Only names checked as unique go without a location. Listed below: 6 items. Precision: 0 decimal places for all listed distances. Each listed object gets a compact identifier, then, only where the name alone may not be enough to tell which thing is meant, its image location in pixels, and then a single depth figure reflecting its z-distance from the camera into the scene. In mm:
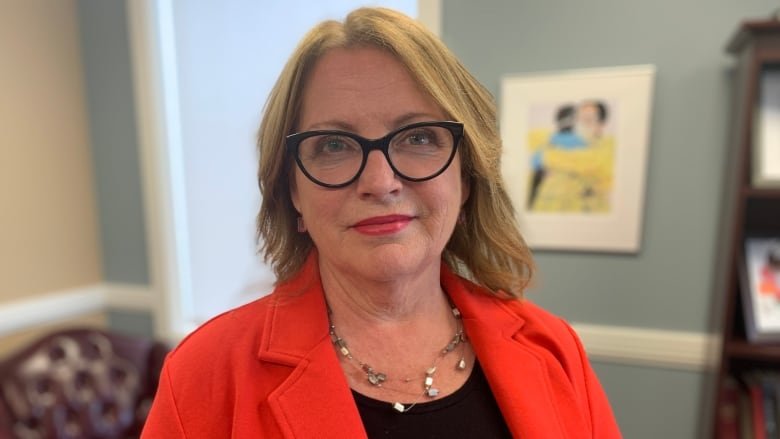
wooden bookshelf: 1476
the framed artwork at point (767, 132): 1531
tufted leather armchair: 1841
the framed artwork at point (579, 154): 1833
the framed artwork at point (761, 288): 1589
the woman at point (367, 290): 813
